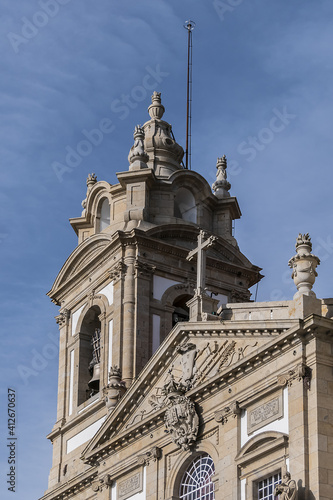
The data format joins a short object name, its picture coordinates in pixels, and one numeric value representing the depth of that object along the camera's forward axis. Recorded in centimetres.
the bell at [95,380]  4281
